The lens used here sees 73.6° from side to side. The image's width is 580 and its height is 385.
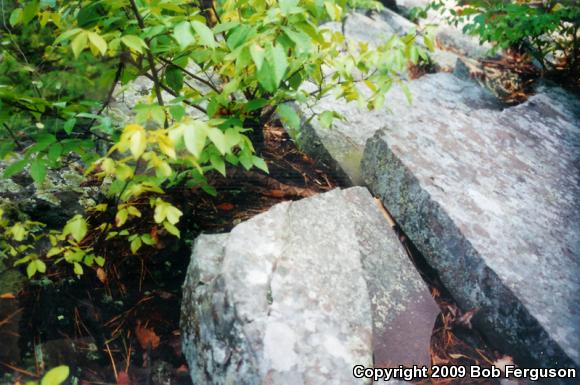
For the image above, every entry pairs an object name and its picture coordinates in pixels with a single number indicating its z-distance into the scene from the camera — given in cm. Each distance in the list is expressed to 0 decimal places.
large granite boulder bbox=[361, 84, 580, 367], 186
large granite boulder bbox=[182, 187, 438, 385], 153
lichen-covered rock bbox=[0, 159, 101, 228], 217
